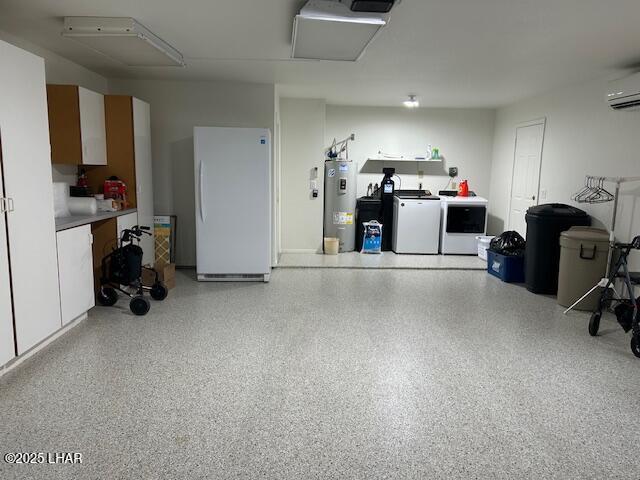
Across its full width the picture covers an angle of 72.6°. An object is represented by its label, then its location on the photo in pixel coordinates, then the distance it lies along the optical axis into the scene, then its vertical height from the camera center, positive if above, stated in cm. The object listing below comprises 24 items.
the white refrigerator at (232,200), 496 -32
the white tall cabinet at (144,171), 498 -1
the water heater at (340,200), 701 -41
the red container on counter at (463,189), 755 -20
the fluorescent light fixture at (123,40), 332 +107
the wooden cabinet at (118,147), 479 +25
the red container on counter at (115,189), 477 -21
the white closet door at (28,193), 281 -17
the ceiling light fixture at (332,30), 286 +103
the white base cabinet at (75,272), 348 -86
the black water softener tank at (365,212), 734 -62
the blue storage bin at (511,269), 554 -114
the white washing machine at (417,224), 710 -78
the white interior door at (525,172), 621 +10
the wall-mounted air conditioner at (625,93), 409 +85
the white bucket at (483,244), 666 -102
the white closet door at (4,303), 275 -85
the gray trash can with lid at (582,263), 429 -82
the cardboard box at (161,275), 488 -117
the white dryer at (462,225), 706 -77
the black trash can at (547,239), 491 -67
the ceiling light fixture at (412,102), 663 +115
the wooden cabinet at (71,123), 414 +44
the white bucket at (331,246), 693 -113
